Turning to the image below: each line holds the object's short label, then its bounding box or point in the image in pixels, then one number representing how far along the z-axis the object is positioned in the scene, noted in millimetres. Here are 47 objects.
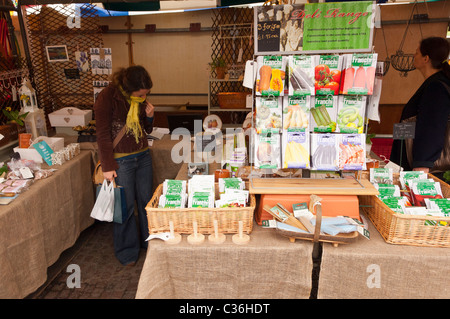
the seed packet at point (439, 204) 1596
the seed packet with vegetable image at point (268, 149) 1688
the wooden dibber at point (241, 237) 1571
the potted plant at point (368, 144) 2463
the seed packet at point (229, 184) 1788
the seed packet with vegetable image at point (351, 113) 1635
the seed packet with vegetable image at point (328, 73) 1596
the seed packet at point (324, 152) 1664
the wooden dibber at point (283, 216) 1593
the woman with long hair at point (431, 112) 2133
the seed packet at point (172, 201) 1663
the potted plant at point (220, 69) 4523
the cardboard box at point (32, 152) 2727
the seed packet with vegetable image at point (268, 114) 1645
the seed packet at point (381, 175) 1898
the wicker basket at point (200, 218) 1594
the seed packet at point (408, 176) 1877
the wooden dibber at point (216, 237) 1570
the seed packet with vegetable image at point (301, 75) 1567
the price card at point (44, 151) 2717
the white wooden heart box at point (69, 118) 3470
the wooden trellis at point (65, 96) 3636
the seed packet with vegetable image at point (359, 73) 1557
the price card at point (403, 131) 1955
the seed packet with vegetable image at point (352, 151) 1647
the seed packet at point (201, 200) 1660
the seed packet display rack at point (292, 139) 1583
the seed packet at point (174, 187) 1747
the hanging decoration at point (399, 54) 3883
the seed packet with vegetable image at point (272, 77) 1582
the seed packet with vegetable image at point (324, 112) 1654
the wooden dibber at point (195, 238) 1566
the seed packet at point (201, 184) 1752
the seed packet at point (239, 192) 1697
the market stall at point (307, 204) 1519
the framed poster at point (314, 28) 1564
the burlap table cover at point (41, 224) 1962
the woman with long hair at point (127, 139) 2320
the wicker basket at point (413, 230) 1488
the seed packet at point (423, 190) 1730
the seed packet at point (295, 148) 1661
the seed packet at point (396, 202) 1653
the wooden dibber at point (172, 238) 1563
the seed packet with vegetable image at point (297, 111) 1631
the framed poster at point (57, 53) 3496
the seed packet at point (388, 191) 1777
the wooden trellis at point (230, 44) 5703
